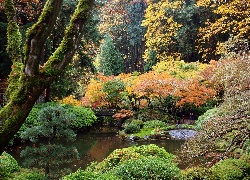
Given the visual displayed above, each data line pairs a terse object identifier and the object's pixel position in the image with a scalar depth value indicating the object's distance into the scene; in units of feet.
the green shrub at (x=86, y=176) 16.81
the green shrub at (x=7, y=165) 23.74
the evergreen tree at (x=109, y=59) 91.76
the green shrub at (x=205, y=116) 47.64
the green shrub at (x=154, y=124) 54.03
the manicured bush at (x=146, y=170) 20.24
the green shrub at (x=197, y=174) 17.84
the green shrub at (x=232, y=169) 17.46
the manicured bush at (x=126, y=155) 24.59
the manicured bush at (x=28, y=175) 23.13
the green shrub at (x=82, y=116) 52.70
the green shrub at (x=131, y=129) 51.70
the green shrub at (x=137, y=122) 54.00
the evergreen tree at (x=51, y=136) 25.22
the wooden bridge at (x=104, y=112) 60.64
